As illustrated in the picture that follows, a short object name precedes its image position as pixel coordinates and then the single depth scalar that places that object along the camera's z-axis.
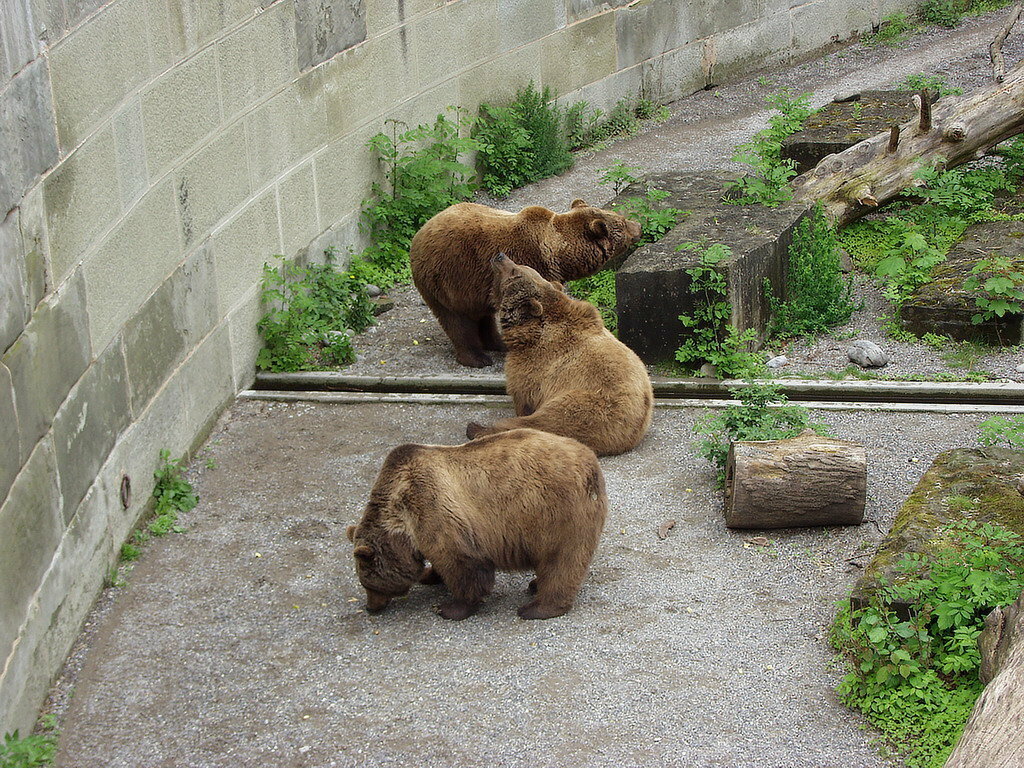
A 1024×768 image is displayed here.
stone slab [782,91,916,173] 11.25
